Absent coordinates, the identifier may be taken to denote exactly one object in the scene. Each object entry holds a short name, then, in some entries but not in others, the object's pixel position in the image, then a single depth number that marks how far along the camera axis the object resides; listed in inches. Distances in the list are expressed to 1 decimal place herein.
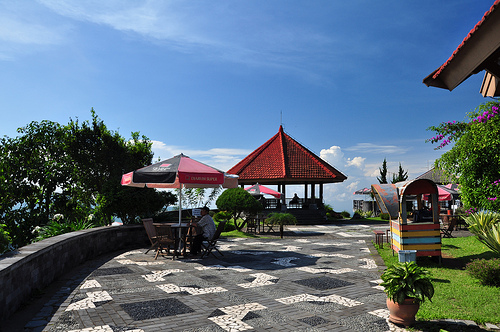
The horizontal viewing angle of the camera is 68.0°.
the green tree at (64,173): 551.5
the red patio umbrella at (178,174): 386.9
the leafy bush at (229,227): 775.7
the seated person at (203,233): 426.0
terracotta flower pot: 191.5
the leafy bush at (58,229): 458.0
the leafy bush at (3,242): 322.8
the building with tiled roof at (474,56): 135.2
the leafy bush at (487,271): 273.3
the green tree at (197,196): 1191.5
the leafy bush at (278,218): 762.2
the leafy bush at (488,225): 280.8
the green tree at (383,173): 2036.3
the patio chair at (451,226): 562.9
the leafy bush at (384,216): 1206.6
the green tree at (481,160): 302.8
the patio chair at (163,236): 404.2
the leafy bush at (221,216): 956.4
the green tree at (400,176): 1873.8
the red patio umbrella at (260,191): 936.3
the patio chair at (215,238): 417.7
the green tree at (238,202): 752.3
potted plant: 191.5
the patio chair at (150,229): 432.6
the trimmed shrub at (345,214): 1329.8
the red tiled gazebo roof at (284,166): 1121.9
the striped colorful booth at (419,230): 368.2
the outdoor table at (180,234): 422.1
